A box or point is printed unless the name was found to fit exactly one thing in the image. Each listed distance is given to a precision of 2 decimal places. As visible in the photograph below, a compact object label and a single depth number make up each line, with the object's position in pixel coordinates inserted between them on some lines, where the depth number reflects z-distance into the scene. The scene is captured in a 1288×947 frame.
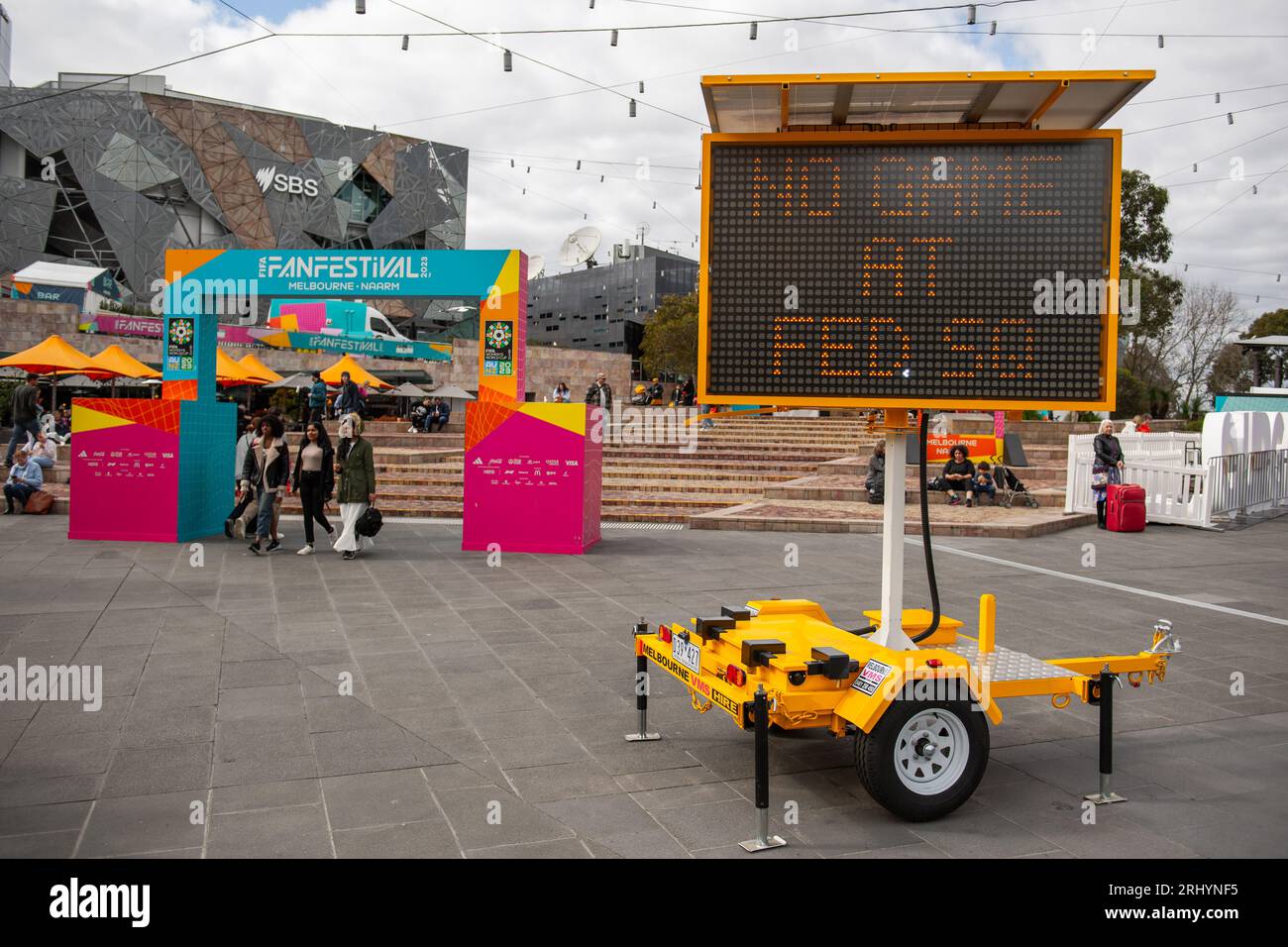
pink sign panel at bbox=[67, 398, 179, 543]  12.88
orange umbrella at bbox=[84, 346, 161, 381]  23.53
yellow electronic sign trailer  4.29
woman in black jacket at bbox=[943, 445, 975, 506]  17.91
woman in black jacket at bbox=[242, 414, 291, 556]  11.80
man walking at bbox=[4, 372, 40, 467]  17.41
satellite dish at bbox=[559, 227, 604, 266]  56.97
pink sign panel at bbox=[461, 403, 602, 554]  12.27
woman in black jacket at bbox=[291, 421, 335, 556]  11.84
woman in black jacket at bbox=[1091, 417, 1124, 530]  15.89
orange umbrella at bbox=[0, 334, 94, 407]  22.88
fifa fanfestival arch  12.39
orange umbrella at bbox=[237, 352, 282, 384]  27.94
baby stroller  18.05
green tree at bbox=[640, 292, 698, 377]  53.81
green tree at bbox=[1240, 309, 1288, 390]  60.25
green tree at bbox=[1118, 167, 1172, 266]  36.66
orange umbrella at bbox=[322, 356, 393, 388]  28.87
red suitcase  15.52
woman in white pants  11.44
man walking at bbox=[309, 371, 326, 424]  23.97
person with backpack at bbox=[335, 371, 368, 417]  20.75
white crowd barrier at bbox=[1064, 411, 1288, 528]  16.20
